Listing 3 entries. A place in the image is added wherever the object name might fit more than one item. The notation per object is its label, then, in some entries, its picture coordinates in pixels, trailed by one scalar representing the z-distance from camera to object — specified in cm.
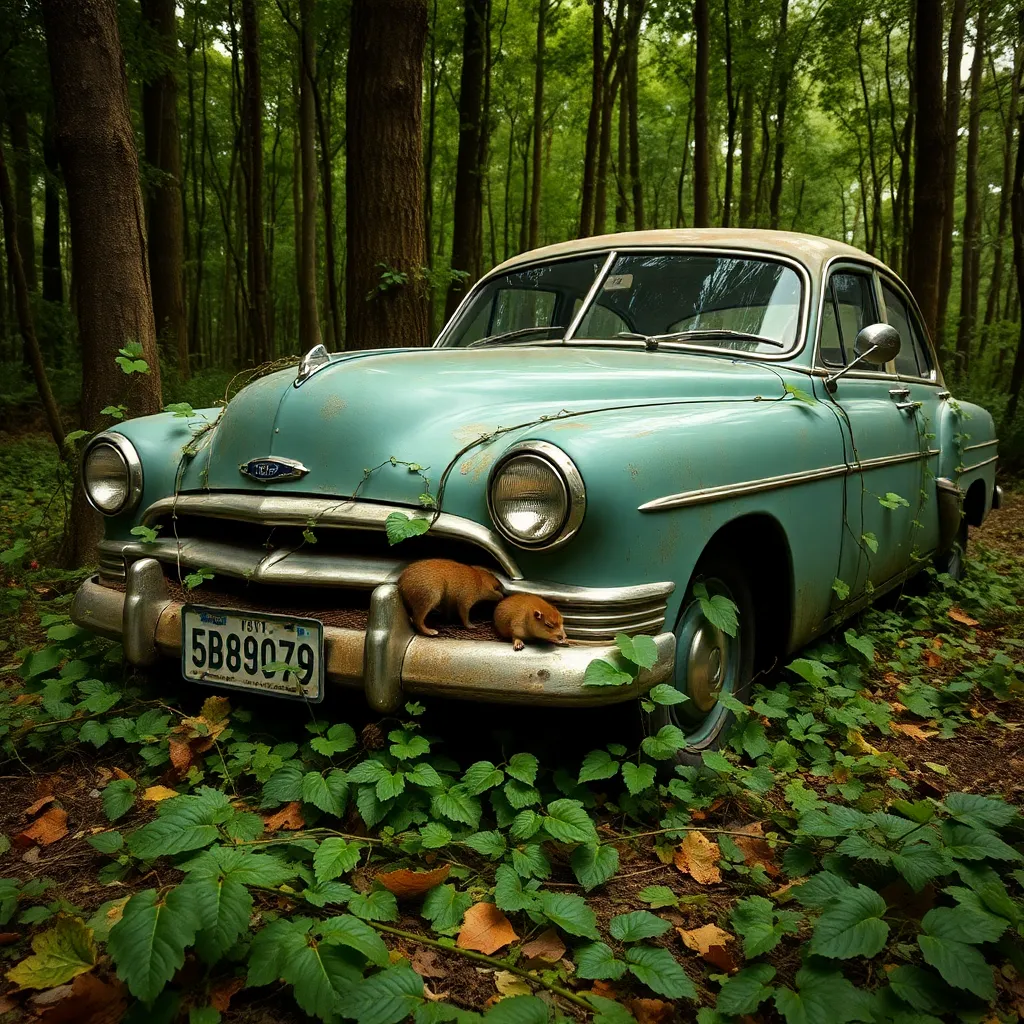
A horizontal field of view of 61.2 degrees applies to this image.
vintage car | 212
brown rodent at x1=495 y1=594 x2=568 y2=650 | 206
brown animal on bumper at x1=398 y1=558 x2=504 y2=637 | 213
